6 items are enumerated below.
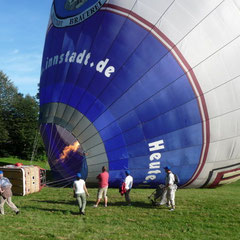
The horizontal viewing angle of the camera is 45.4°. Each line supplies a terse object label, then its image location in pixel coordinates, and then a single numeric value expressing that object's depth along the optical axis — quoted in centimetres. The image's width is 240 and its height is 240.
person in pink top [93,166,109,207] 834
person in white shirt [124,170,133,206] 858
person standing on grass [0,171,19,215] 742
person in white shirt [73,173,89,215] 754
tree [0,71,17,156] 3678
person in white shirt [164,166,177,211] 824
